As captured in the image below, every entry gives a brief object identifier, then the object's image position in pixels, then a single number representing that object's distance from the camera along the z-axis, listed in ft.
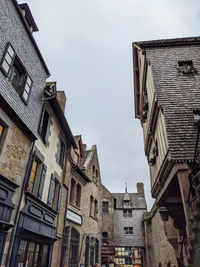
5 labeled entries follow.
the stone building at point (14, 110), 18.70
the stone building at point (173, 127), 20.72
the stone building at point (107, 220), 72.32
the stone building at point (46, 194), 21.62
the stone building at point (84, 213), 37.11
